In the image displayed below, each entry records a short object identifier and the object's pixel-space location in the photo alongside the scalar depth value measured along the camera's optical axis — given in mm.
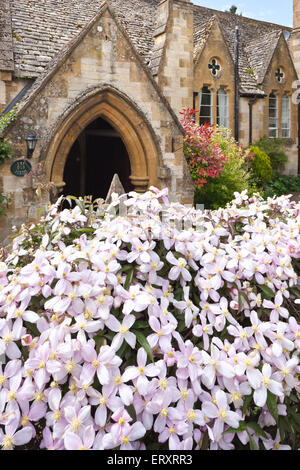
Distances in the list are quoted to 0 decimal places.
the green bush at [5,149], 7980
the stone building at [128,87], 8422
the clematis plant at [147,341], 1386
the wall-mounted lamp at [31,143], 8102
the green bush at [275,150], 18750
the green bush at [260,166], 16844
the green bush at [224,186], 11758
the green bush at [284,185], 18306
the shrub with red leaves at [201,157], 11070
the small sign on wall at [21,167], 8211
